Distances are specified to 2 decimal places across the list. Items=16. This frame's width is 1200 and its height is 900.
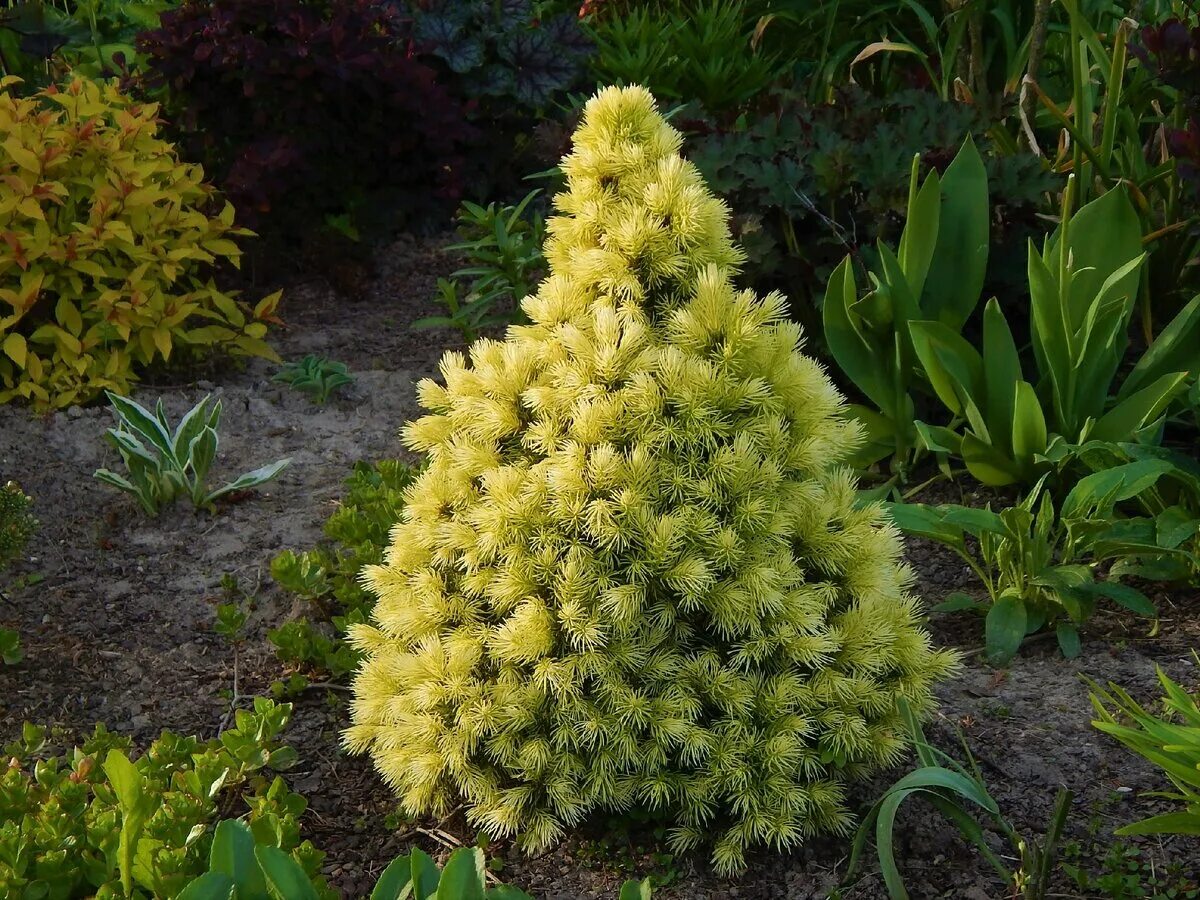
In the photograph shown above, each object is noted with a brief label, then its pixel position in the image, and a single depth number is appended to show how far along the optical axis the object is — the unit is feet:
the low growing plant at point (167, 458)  12.63
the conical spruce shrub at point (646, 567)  7.37
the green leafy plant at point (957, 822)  7.02
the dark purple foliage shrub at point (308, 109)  17.16
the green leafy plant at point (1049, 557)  10.02
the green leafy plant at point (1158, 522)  10.37
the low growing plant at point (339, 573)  9.73
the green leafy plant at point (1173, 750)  7.26
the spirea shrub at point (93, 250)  14.47
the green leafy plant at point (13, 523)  10.25
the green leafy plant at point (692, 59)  21.07
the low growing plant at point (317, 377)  15.49
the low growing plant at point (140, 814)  6.84
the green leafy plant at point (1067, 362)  11.60
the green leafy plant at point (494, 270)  16.08
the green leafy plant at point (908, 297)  12.45
